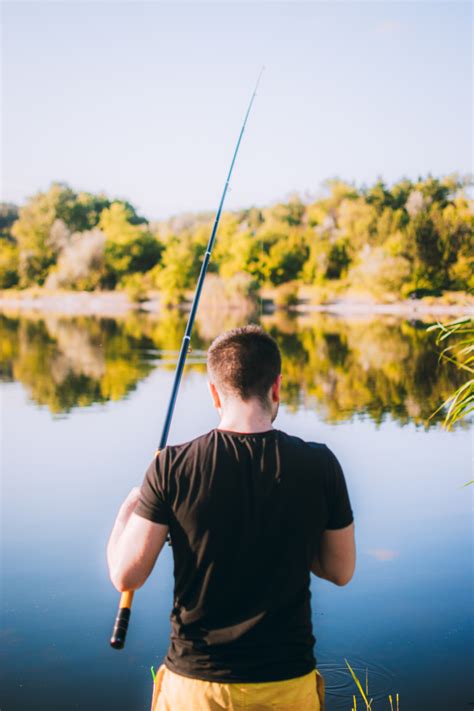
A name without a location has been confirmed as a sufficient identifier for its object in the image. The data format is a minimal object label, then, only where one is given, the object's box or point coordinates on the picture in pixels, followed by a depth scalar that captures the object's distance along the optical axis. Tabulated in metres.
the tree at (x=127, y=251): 56.05
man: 1.66
